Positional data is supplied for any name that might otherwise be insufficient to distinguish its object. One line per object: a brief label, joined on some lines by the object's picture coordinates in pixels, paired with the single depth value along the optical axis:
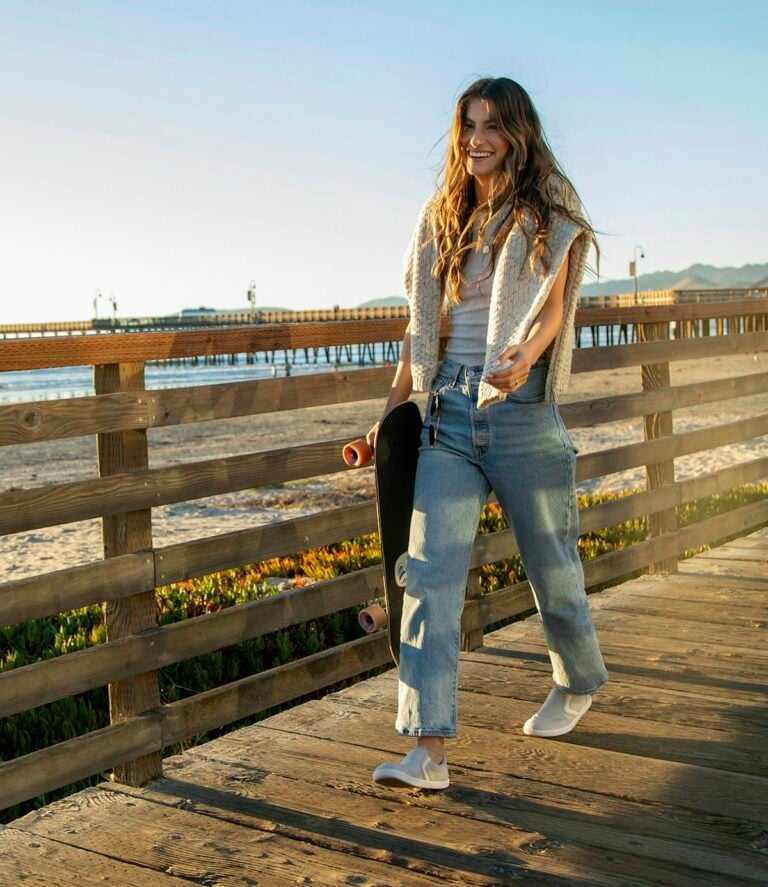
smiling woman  3.13
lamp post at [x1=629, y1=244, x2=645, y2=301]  78.94
